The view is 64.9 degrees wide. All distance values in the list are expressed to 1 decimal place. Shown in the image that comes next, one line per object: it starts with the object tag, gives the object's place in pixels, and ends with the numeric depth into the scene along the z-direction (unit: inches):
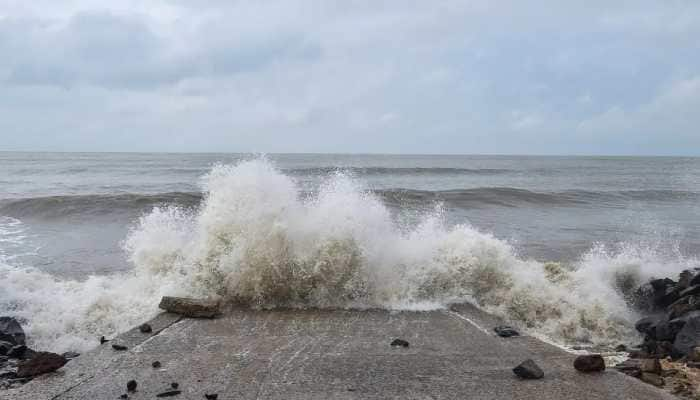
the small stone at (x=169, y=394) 148.2
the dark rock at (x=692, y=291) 268.1
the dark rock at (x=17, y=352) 197.5
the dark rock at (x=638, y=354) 198.2
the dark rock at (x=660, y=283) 296.8
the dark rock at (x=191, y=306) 232.1
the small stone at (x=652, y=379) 164.1
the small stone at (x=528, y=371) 164.1
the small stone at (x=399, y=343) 195.9
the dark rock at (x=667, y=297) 280.4
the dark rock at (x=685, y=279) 282.6
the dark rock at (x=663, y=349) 204.4
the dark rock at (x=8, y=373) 171.7
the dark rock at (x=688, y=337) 202.8
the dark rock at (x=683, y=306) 240.8
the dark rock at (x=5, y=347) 200.4
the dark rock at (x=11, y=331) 215.9
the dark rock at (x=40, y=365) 168.9
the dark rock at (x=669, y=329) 226.0
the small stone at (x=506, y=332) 215.2
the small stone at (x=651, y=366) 170.7
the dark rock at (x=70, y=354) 205.4
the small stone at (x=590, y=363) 171.3
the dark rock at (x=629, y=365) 176.7
